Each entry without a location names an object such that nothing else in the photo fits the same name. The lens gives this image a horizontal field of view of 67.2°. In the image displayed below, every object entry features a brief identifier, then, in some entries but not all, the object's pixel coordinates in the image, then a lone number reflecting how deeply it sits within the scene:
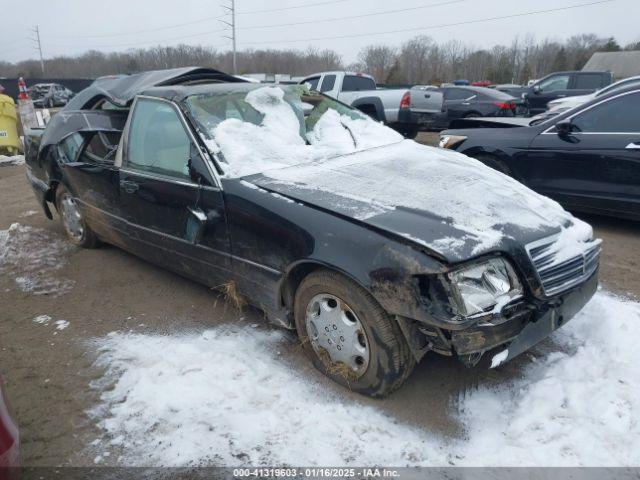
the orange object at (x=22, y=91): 13.69
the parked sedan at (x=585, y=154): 4.91
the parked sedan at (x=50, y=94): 31.02
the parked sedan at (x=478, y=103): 13.92
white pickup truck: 12.15
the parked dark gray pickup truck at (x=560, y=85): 14.86
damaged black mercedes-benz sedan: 2.35
